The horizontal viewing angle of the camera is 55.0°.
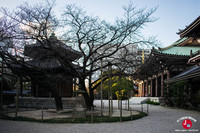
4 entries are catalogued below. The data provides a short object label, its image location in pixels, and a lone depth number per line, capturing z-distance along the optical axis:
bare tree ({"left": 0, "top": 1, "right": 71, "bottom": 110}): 13.17
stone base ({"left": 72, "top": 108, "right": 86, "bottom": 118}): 11.85
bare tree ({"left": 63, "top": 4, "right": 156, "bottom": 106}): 13.92
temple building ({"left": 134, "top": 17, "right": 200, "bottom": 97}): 14.33
